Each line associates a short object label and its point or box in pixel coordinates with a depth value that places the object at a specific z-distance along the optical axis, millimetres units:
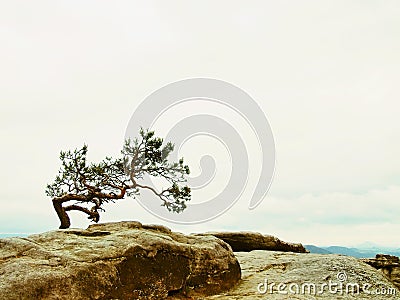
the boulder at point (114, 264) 7758
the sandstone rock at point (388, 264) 15810
